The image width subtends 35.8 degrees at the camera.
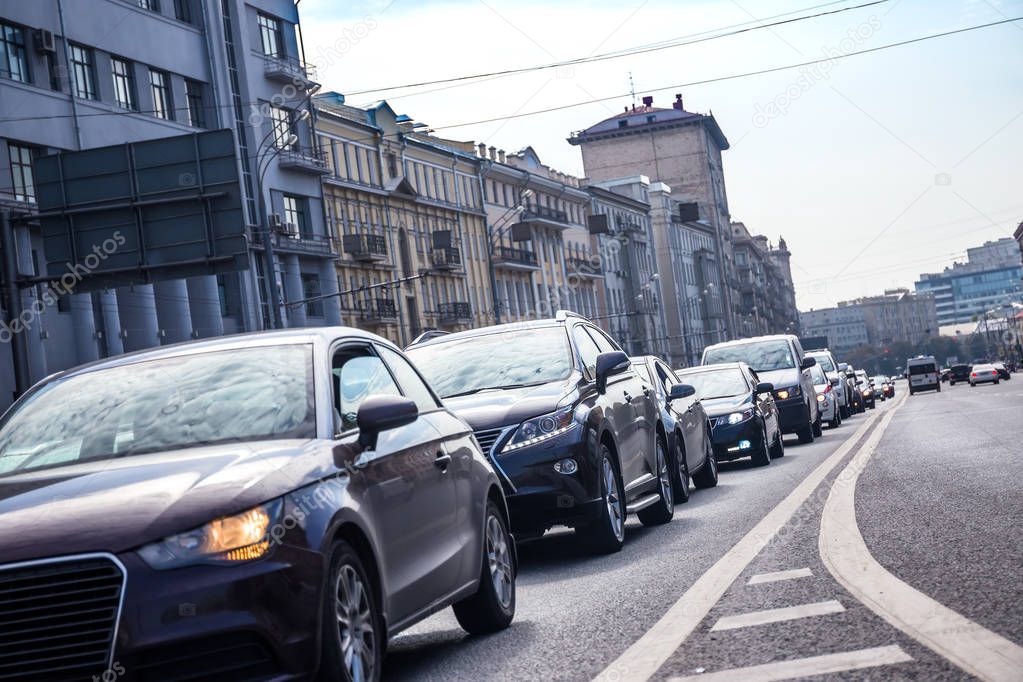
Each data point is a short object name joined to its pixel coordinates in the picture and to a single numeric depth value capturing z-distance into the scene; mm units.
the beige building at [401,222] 63312
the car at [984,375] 105181
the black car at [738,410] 22375
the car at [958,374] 133750
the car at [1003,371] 110938
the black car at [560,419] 11094
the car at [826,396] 36000
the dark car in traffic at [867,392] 65062
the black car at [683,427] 15531
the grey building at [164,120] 39969
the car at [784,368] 28562
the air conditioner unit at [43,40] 40844
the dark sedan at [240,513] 5180
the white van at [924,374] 104688
